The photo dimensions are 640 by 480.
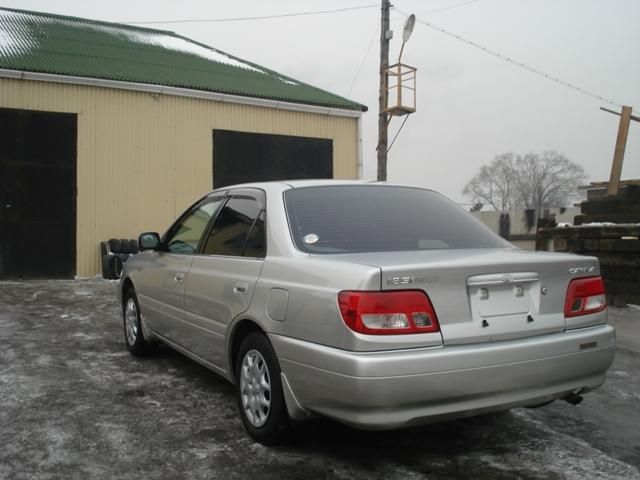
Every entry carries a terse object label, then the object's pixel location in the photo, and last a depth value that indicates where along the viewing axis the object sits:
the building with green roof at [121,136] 12.61
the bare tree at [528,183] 63.81
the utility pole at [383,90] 16.86
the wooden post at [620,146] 10.90
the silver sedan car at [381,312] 2.74
